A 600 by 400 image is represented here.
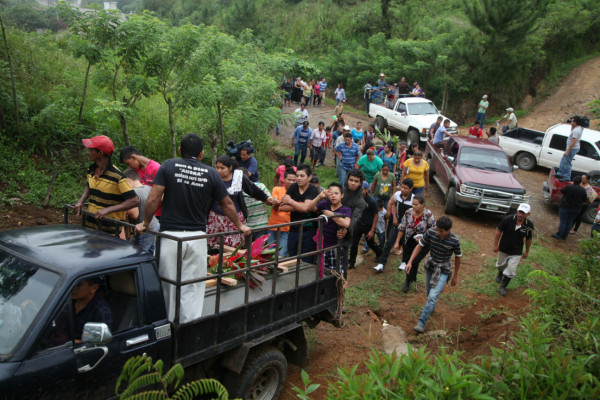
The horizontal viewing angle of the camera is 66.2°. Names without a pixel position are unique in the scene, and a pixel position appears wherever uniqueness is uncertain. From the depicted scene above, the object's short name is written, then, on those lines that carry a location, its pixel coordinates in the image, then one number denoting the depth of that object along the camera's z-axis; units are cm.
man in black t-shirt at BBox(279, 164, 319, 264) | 572
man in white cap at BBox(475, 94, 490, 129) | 1917
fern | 275
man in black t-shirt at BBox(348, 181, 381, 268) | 805
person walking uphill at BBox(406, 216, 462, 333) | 652
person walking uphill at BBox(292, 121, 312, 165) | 1390
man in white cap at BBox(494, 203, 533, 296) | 760
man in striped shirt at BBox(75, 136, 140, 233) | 468
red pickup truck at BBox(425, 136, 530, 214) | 1117
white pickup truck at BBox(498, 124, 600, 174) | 1405
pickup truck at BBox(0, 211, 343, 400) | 296
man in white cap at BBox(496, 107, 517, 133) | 1738
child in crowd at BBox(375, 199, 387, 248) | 898
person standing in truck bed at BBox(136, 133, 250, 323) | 382
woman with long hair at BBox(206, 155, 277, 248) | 578
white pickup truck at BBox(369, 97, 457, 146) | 1723
